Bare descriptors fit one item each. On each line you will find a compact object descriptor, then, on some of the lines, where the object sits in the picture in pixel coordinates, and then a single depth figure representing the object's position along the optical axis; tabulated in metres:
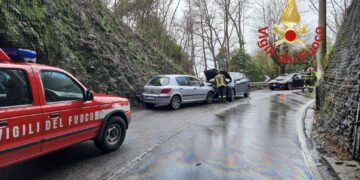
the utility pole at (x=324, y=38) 10.42
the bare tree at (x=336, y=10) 20.36
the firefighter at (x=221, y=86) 13.91
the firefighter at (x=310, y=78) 19.08
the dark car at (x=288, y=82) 24.19
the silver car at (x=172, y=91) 11.02
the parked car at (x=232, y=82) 14.64
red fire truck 3.32
